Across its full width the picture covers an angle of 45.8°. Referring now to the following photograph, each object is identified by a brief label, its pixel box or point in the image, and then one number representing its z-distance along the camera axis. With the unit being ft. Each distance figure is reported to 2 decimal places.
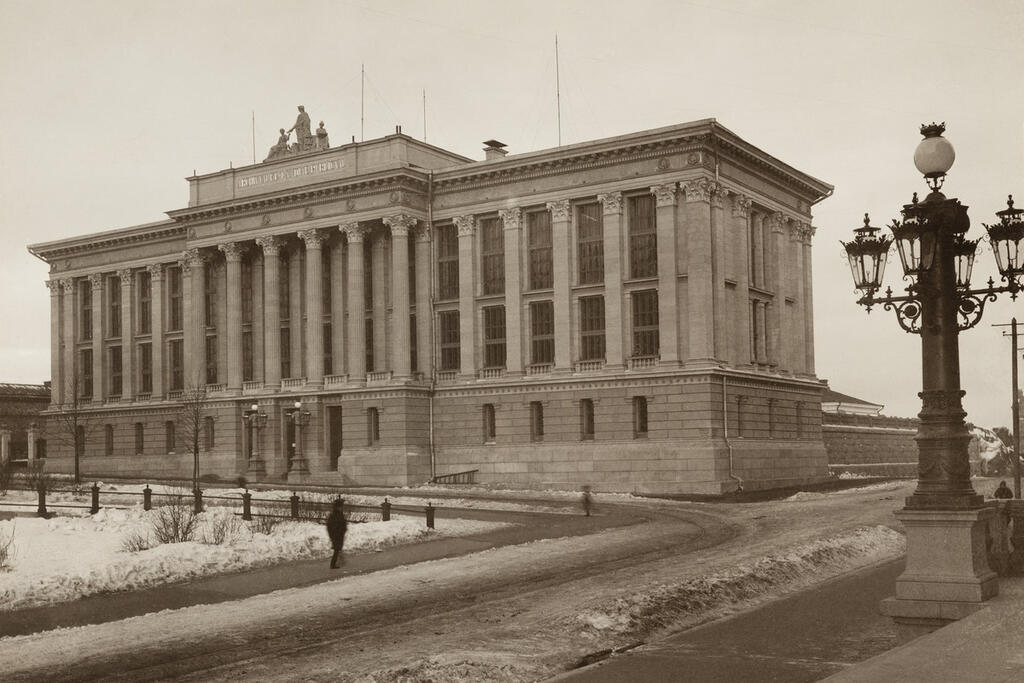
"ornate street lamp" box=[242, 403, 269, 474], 244.42
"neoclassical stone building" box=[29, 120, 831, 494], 209.46
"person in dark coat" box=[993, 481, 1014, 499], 137.14
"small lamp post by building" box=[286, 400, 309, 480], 239.30
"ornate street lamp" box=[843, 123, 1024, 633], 55.11
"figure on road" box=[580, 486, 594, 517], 143.54
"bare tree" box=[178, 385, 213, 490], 257.14
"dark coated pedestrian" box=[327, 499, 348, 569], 94.12
